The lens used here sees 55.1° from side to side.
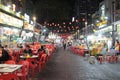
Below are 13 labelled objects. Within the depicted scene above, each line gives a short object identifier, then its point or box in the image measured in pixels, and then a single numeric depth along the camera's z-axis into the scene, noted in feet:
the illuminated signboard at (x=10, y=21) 32.72
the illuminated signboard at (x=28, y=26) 52.62
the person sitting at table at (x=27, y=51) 23.92
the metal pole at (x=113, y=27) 47.47
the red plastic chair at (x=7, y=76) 9.24
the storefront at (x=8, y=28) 33.16
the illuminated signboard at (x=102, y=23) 58.96
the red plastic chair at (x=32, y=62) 18.87
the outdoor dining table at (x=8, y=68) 11.89
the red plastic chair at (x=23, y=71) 14.00
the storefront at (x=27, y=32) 52.54
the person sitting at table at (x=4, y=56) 16.89
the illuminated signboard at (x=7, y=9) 33.44
